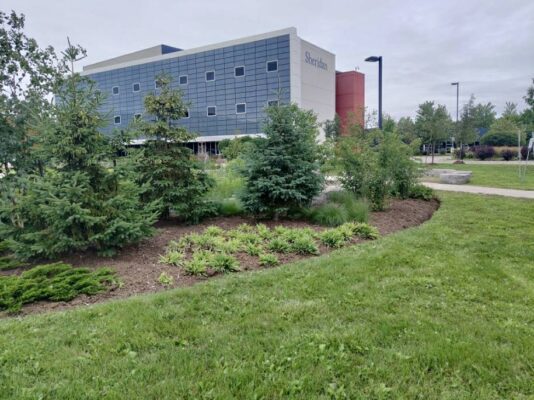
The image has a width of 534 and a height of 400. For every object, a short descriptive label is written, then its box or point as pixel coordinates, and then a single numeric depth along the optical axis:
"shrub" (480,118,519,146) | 38.34
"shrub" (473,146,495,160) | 33.00
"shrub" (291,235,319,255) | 5.58
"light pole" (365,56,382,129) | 14.46
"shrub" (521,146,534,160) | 30.24
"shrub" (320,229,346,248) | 5.95
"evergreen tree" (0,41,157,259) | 5.00
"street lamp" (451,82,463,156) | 31.44
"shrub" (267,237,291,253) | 5.64
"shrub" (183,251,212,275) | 4.65
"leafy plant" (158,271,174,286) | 4.36
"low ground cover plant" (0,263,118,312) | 3.88
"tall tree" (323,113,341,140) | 23.16
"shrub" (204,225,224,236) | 6.35
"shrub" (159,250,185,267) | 4.97
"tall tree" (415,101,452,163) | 26.09
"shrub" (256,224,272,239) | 6.25
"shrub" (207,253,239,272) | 4.78
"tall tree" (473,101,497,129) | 53.74
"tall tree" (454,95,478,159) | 28.14
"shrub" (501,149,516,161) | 31.81
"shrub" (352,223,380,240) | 6.49
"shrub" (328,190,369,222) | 7.39
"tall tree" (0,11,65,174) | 6.13
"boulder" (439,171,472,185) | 14.06
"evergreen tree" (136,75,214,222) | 7.02
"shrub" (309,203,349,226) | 7.17
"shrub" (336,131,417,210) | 8.54
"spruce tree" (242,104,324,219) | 7.32
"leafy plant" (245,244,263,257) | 5.43
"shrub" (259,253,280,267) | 5.06
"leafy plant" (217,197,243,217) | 8.09
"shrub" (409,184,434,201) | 10.52
